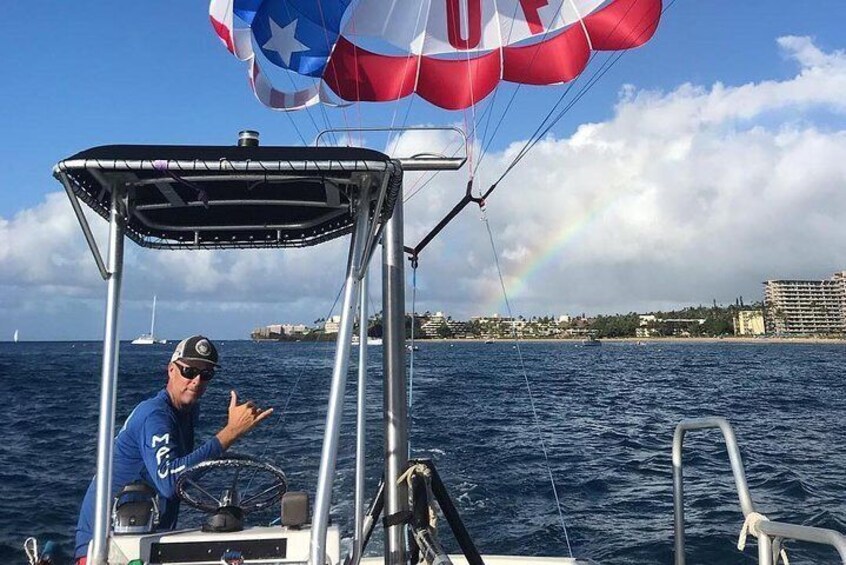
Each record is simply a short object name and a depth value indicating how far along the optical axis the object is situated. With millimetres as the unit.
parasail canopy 9375
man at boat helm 3965
